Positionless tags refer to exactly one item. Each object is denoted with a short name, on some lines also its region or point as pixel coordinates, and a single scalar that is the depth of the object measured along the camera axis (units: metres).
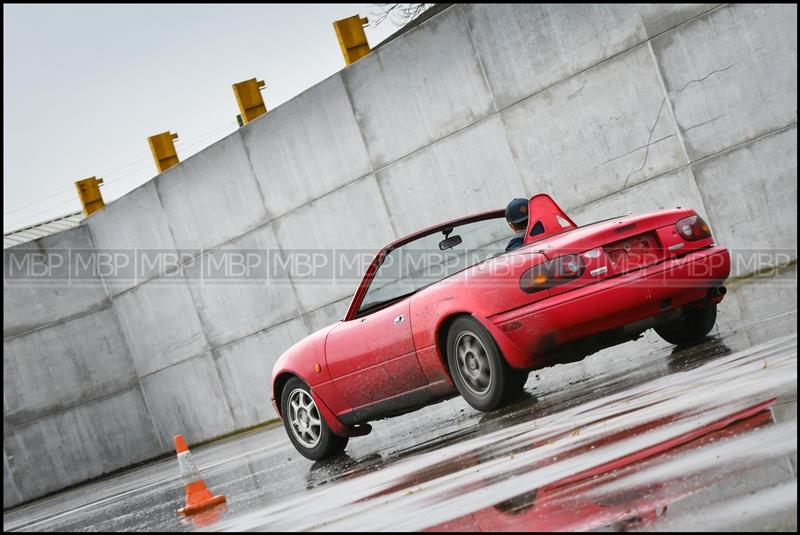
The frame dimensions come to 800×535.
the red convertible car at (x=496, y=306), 12.87
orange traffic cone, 14.21
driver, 15.17
